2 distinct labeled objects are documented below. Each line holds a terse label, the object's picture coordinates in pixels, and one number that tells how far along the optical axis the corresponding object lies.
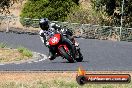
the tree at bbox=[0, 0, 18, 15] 50.78
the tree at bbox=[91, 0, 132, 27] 47.00
